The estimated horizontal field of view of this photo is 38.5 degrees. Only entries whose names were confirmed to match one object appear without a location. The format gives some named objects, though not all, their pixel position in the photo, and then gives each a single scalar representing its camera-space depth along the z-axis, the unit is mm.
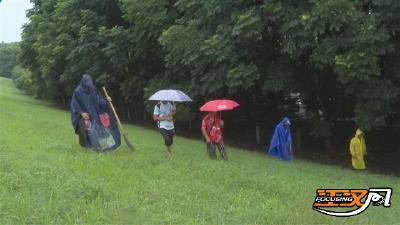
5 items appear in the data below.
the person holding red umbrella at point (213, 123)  12906
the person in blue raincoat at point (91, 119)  11922
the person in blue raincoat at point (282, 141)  16016
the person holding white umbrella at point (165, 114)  12812
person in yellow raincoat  16000
